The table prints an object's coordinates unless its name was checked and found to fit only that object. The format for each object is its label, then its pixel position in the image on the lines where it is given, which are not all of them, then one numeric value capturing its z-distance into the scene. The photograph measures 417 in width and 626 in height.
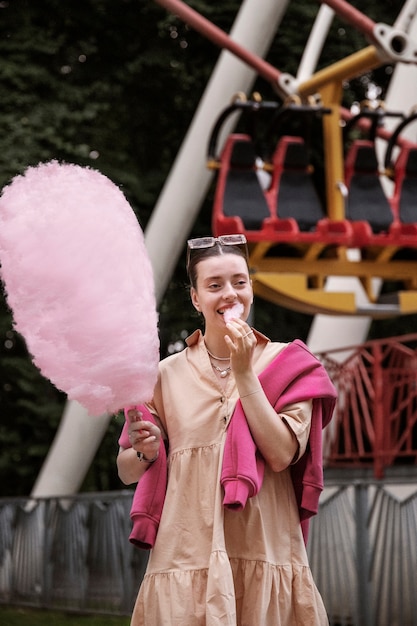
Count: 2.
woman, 2.68
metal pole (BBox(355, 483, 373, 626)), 6.15
